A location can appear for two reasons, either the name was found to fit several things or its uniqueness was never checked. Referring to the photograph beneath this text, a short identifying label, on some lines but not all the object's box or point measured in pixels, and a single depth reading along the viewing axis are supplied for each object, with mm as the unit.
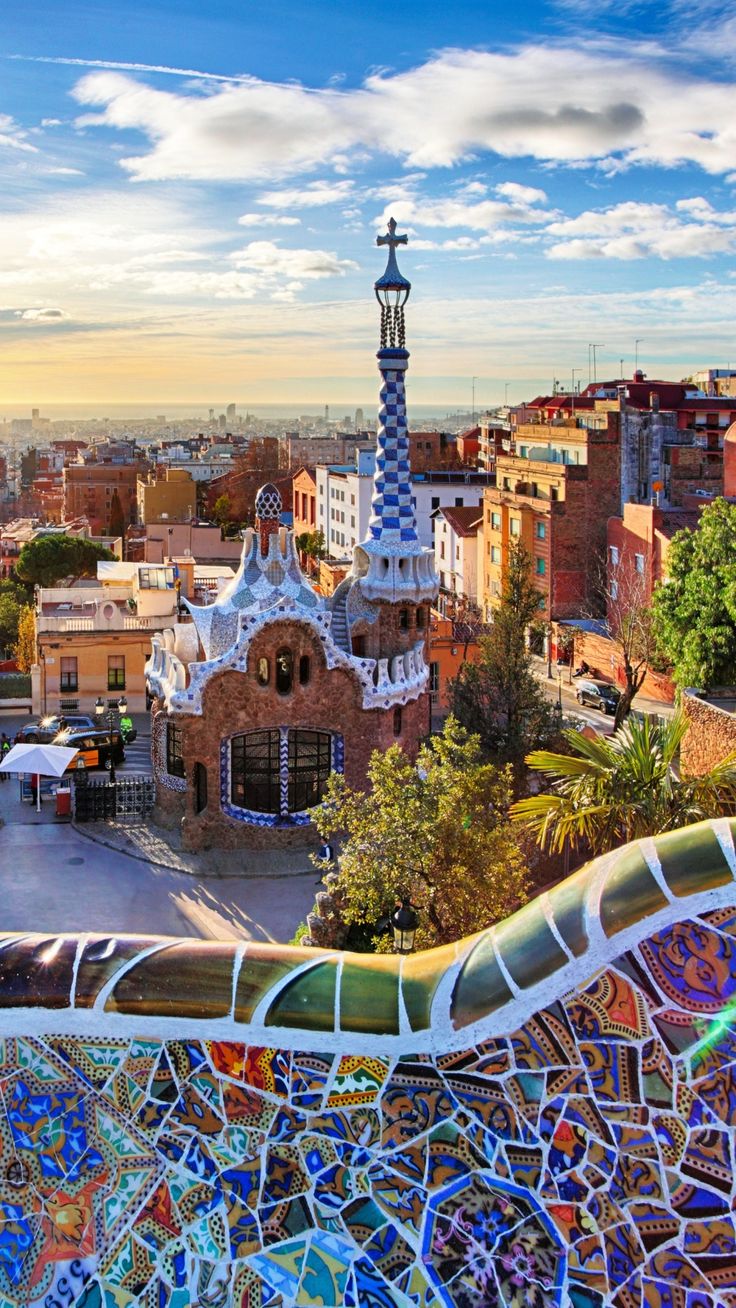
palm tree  13977
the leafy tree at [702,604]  24984
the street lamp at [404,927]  10906
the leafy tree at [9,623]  45031
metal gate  22562
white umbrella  22547
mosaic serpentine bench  4879
